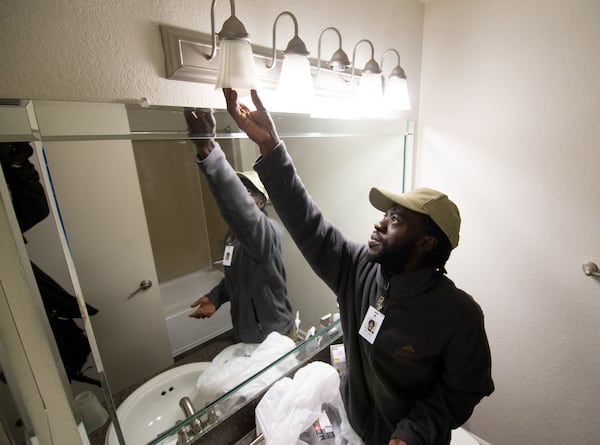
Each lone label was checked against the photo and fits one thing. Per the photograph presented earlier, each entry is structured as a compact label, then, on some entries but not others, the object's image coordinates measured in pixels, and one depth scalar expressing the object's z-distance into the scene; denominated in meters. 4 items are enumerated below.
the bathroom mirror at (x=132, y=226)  0.52
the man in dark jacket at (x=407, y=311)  0.69
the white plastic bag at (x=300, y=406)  0.80
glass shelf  0.73
